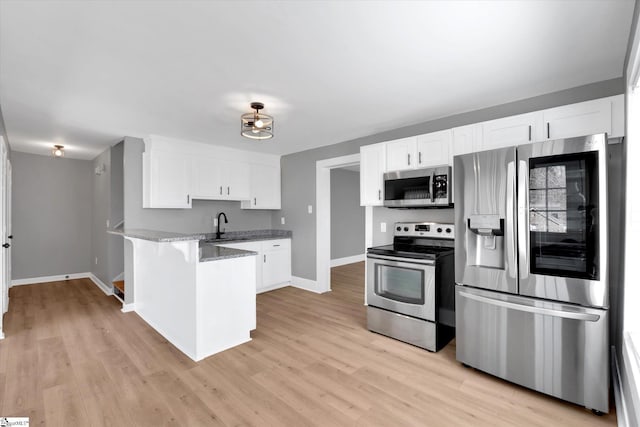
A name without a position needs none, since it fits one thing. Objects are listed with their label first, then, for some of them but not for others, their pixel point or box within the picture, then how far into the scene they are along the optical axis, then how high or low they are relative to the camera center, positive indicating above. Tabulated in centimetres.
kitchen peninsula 267 -79
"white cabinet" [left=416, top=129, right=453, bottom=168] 305 +65
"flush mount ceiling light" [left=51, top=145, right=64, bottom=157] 473 +101
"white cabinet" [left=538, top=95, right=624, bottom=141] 219 +70
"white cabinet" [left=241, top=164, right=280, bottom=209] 525 +44
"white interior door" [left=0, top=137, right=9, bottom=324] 318 +7
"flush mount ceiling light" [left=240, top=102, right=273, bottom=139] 297 +91
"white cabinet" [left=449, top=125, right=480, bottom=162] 285 +69
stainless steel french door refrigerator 195 -40
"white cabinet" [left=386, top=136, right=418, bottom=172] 332 +65
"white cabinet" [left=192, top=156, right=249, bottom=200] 456 +53
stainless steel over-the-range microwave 303 +25
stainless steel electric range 283 -78
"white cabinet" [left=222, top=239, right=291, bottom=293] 481 -84
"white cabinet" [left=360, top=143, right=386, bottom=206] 361 +47
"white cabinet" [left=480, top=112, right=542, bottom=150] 252 +70
